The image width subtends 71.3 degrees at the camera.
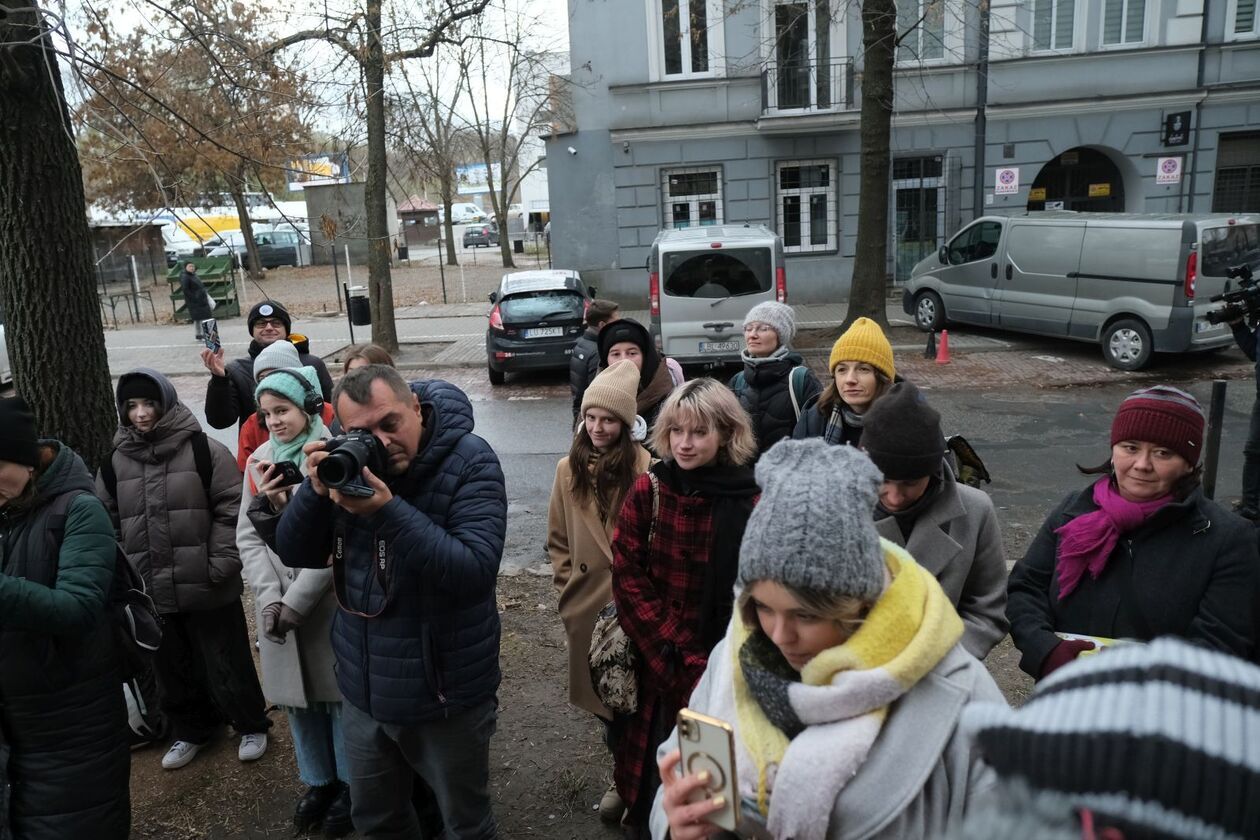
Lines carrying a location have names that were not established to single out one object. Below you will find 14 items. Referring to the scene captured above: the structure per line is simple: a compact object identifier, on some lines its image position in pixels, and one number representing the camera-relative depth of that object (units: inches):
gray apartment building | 743.7
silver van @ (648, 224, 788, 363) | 489.4
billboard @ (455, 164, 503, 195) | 1672.4
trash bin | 636.1
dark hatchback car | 514.0
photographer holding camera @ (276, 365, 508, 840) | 107.0
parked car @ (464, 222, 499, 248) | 1921.3
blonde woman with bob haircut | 116.0
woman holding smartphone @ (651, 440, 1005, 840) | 59.3
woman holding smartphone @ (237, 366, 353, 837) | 135.3
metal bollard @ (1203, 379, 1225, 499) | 209.2
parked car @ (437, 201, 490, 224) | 2456.3
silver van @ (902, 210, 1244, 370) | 453.4
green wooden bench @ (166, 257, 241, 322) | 938.1
